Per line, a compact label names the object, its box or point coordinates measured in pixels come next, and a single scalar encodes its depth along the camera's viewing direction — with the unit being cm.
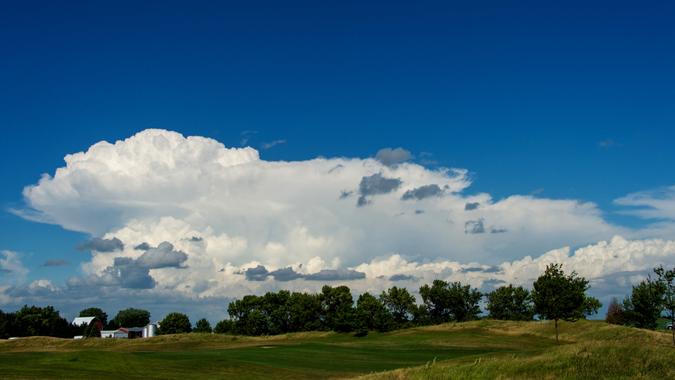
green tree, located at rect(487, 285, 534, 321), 15725
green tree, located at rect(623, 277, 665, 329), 10617
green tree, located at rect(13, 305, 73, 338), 15775
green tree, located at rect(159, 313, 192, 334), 17175
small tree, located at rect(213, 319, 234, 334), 16075
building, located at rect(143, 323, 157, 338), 18025
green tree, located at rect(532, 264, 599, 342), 8400
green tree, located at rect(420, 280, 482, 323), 15900
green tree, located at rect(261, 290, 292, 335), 15462
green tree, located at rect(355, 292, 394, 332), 13223
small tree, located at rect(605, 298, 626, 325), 13062
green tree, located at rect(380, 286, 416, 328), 15588
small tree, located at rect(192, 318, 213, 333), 17612
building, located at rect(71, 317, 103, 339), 17200
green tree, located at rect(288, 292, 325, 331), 15162
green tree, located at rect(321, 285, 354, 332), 14585
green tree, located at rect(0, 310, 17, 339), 15312
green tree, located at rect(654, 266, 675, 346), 6981
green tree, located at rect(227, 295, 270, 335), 15412
